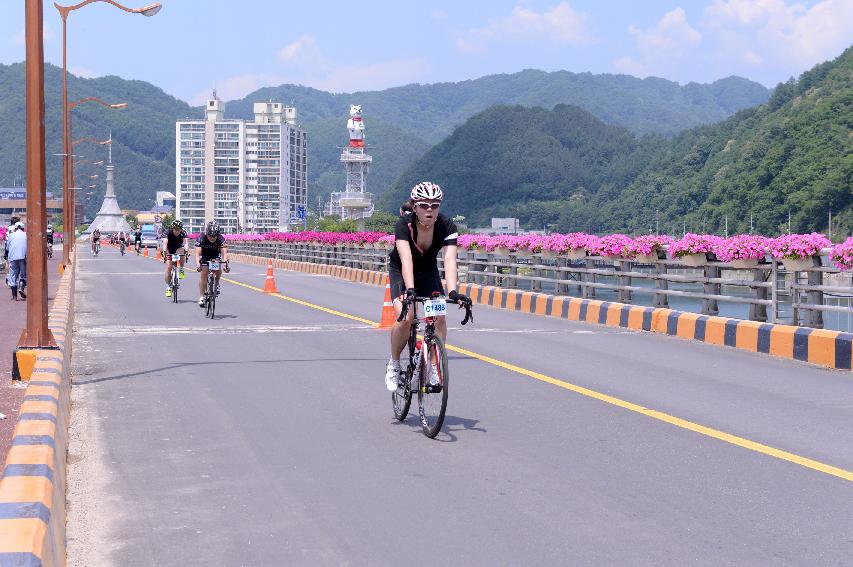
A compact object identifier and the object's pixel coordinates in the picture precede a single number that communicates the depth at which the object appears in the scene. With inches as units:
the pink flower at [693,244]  755.3
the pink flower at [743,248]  683.9
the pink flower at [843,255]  585.9
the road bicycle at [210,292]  856.9
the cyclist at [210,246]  889.5
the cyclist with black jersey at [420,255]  349.4
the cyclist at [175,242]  1048.2
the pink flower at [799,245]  615.5
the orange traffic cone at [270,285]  1235.2
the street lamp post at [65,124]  1606.3
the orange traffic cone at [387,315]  692.7
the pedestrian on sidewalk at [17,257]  1037.2
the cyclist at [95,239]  3144.7
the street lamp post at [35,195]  469.7
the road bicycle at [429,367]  343.3
